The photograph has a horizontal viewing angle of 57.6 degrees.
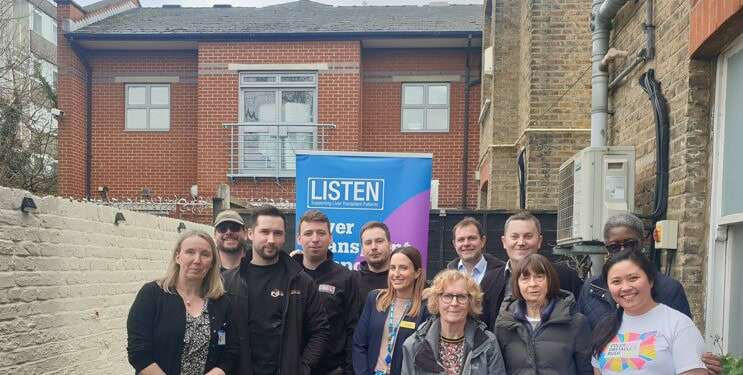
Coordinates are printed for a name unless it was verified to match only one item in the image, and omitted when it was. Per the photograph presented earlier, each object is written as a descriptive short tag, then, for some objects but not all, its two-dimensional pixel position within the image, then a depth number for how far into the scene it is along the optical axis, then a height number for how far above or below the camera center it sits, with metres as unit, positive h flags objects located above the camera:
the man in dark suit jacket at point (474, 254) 4.24 -0.46
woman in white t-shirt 3.07 -0.68
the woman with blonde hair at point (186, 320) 3.63 -0.79
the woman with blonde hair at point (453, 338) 3.48 -0.83
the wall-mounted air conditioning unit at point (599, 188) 5.45 -0.02
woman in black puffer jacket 3.40 -0.74
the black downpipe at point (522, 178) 9.85 +0.09
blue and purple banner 6.14 -0.12
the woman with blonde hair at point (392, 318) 3.97 -0.82
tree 11.07 +1.00
